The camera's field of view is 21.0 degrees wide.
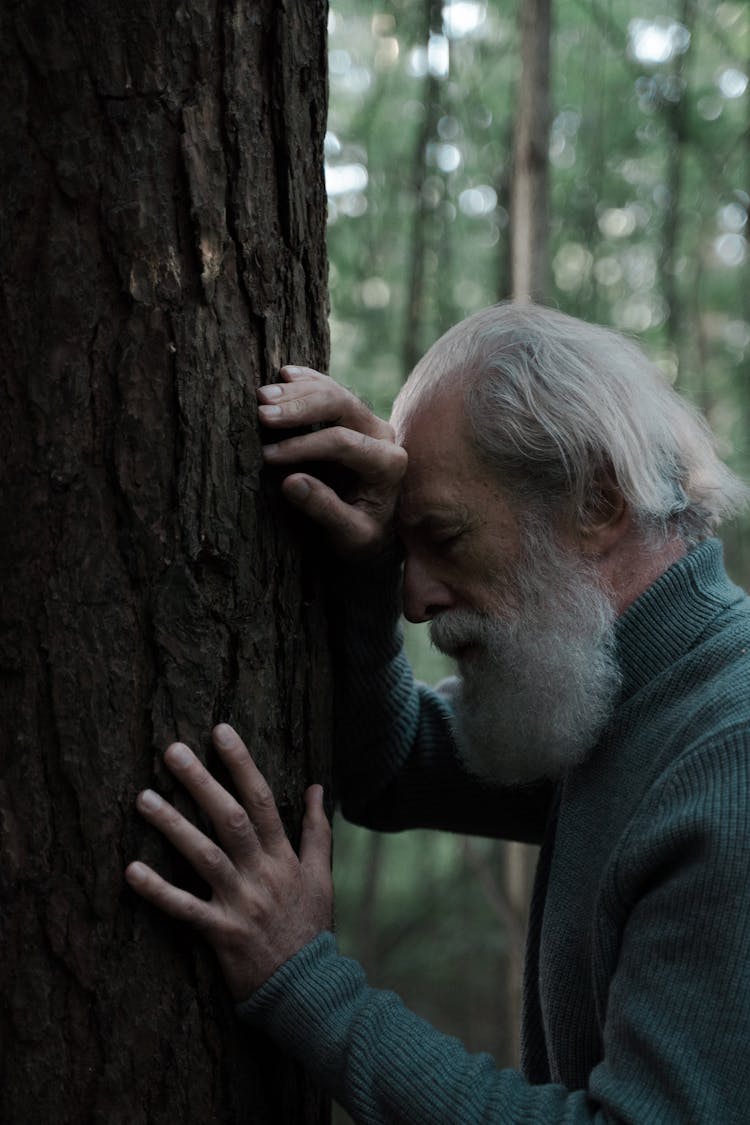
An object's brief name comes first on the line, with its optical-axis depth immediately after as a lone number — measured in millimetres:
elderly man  1139
